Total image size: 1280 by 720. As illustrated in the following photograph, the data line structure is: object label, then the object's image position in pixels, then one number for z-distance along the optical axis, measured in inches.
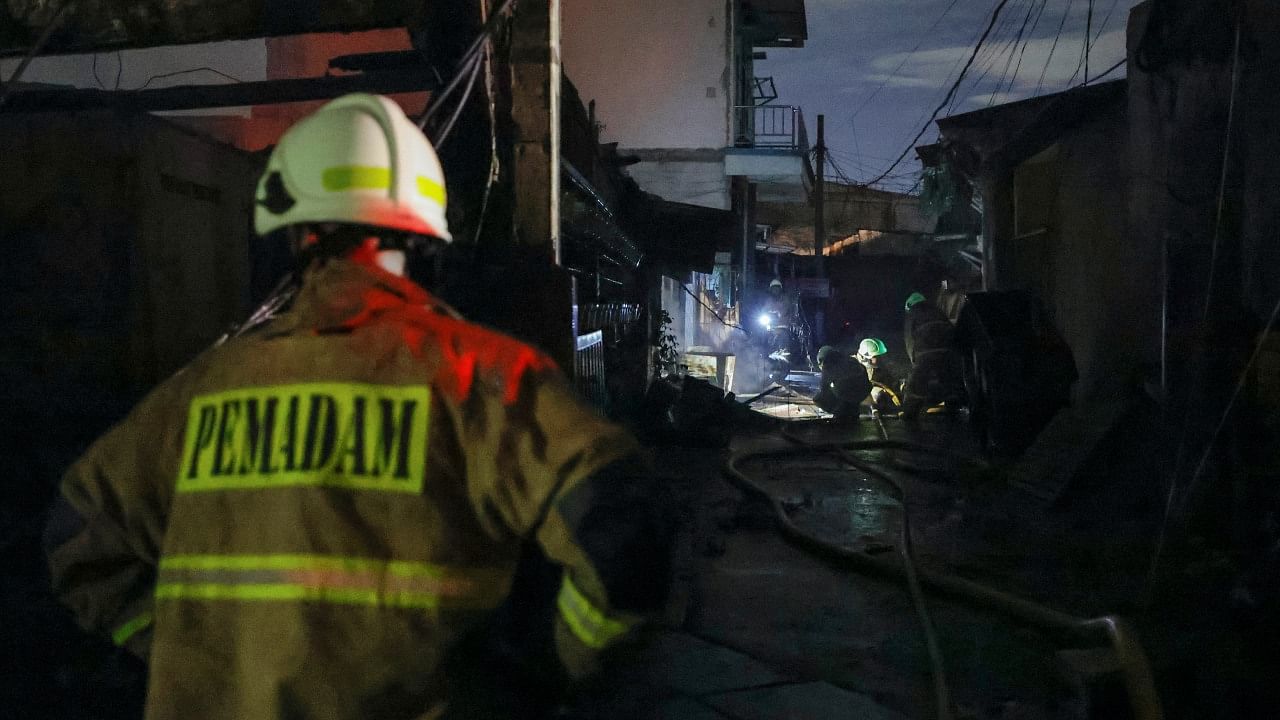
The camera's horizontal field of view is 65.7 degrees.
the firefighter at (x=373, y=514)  63.7
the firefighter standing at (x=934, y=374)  558.9
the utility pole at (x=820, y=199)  1325.0
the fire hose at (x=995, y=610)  132.6
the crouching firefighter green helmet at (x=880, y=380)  612.4
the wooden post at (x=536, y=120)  182.4
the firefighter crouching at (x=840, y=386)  568.3
